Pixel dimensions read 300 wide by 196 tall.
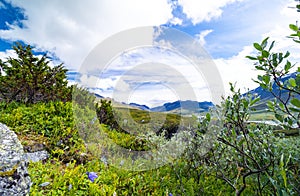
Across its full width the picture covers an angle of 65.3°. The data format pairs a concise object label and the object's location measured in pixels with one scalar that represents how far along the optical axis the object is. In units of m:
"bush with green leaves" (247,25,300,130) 2.13
